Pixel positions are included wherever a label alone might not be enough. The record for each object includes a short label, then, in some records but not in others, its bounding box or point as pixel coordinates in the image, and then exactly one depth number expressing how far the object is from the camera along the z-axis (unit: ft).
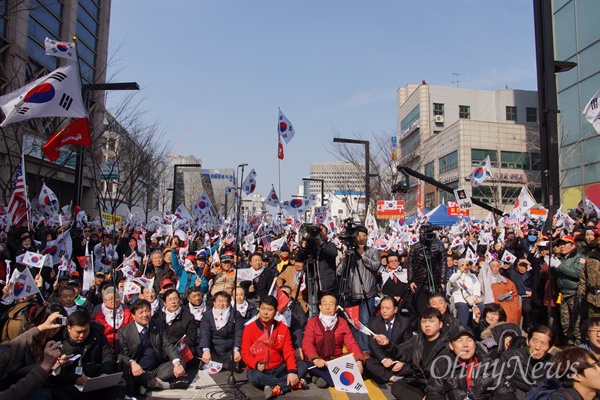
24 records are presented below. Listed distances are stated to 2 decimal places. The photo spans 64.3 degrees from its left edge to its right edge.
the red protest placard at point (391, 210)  62.75
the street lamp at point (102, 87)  32.30
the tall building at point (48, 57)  55.48
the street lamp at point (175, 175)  74.26
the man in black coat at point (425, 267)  22.30
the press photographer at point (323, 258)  21.22
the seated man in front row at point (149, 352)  17.85
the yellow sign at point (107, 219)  58.91
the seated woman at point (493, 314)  18.72
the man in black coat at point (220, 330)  20.24
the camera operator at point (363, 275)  21.49
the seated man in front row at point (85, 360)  14.71
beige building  121.60
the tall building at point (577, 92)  77.00
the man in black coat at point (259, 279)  27.76
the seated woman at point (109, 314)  19.92
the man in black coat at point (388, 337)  18.21
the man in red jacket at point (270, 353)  17.37
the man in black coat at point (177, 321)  20.79
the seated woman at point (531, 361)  13.67
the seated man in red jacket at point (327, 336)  18.72
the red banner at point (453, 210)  70.33
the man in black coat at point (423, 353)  15.72
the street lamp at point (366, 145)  59.36
